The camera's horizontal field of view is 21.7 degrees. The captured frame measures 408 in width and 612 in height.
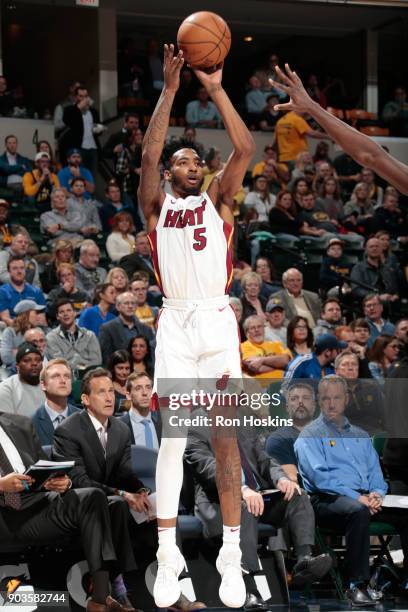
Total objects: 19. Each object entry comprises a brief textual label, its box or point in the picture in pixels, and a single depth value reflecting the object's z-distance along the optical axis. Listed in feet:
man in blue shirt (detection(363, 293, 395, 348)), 40.57
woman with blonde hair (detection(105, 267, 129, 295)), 36.88
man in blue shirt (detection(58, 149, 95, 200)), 49.11
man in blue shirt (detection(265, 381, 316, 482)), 25.61
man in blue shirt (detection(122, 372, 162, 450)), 26.43
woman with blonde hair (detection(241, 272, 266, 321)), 38.60
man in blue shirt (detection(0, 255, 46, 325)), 35.55
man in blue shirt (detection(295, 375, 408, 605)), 25.54
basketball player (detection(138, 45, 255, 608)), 19.30
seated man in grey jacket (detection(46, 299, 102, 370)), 32.89
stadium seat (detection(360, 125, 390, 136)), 64.34
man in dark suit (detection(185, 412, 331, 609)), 23.58
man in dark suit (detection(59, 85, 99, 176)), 53.16
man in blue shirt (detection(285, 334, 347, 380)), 31.50
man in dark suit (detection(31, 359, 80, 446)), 25.27
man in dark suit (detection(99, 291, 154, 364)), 34.09
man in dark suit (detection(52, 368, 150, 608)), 23.57
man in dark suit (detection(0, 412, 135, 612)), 21.89
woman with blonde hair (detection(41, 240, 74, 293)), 38.93
